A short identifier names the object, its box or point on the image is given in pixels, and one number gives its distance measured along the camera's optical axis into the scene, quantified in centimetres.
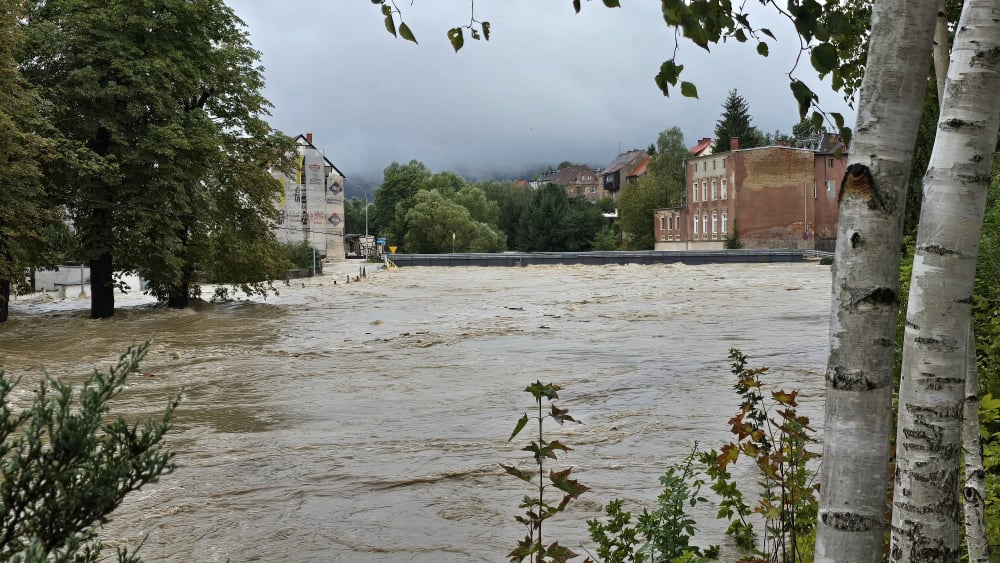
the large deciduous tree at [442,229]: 10444
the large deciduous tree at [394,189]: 12250
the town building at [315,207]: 9594
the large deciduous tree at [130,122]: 2762
